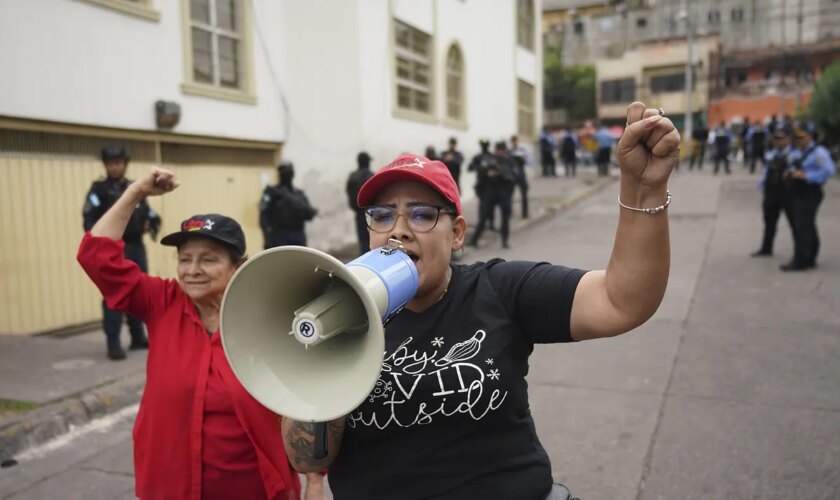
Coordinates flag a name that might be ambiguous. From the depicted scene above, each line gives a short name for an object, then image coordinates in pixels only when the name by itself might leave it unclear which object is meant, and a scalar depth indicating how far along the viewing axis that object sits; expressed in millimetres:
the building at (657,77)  44656
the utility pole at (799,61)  41047
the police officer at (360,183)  9328
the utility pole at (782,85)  40969
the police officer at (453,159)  12648
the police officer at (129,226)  5730
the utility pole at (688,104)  28598
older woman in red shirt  2363
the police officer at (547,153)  24127
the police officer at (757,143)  22578
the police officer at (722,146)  23072
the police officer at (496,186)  11391
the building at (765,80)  42062
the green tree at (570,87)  51375
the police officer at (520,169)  13953
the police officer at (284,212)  7898
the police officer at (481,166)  11469
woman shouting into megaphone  1629
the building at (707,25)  46062
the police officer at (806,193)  8500
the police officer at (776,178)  8953
